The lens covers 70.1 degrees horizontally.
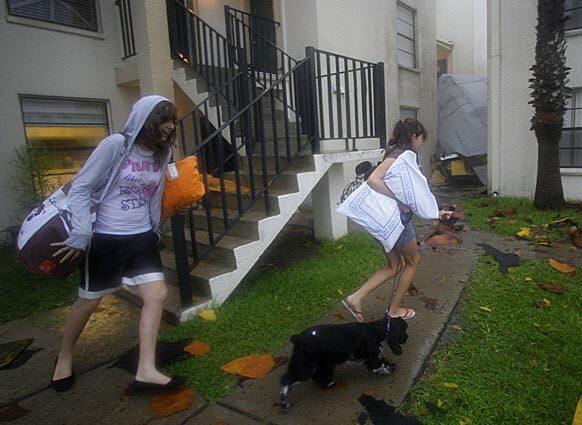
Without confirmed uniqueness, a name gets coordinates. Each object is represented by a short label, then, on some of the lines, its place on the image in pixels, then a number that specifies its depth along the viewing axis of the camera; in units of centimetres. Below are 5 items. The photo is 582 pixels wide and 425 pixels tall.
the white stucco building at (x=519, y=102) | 782
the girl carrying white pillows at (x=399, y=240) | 290
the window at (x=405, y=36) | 1108
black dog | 214
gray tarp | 1088
